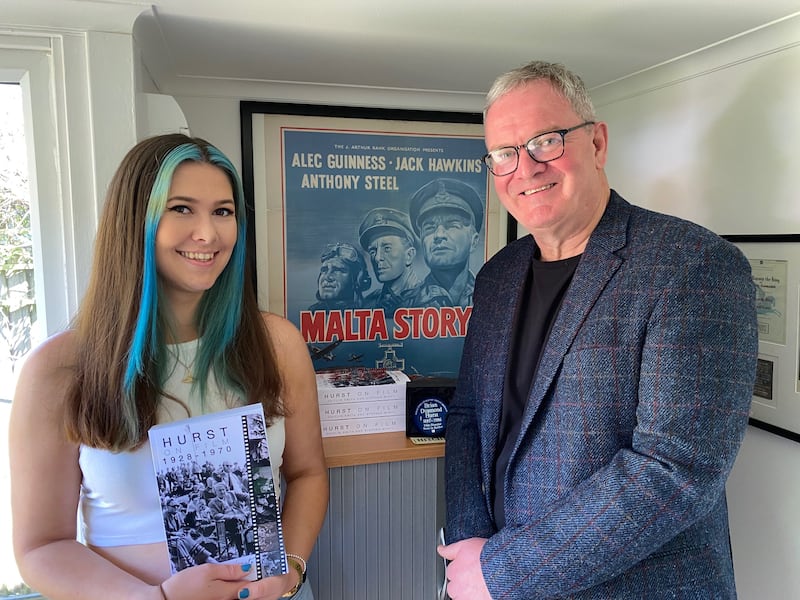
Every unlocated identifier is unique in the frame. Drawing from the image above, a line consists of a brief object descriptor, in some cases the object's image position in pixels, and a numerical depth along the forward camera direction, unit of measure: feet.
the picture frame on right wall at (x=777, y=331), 4.24
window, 4.24
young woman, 3.03
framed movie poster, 6.20
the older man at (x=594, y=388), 2.83
